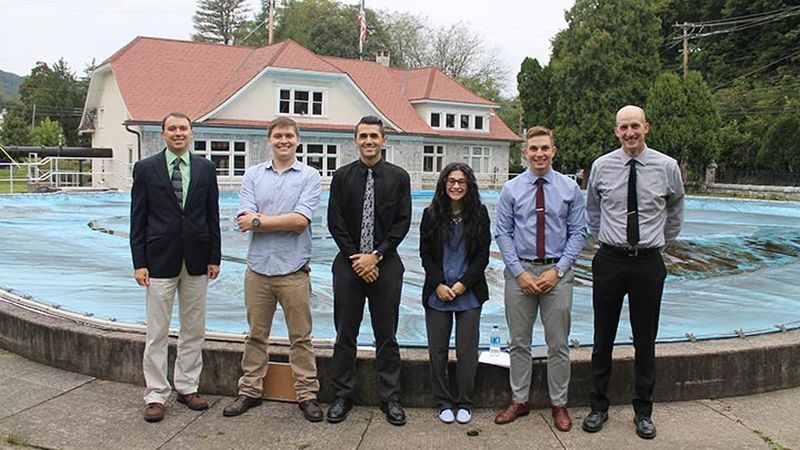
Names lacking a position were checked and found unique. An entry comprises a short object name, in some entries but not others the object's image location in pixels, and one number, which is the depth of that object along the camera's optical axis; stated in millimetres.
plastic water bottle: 4932
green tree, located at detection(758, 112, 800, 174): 32438
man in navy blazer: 4488
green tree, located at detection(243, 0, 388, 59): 56281
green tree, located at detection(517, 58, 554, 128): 41188
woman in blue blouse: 4461
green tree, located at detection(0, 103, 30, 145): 53625
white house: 31172
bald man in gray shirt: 4305
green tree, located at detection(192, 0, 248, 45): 70375
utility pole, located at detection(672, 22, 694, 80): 37312
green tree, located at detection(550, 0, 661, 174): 38219
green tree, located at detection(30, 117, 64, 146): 49125
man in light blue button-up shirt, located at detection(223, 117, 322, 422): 4484
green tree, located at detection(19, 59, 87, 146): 63406
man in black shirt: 4438
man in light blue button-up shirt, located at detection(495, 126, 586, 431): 4398
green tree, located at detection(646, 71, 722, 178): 33719
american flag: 40906
